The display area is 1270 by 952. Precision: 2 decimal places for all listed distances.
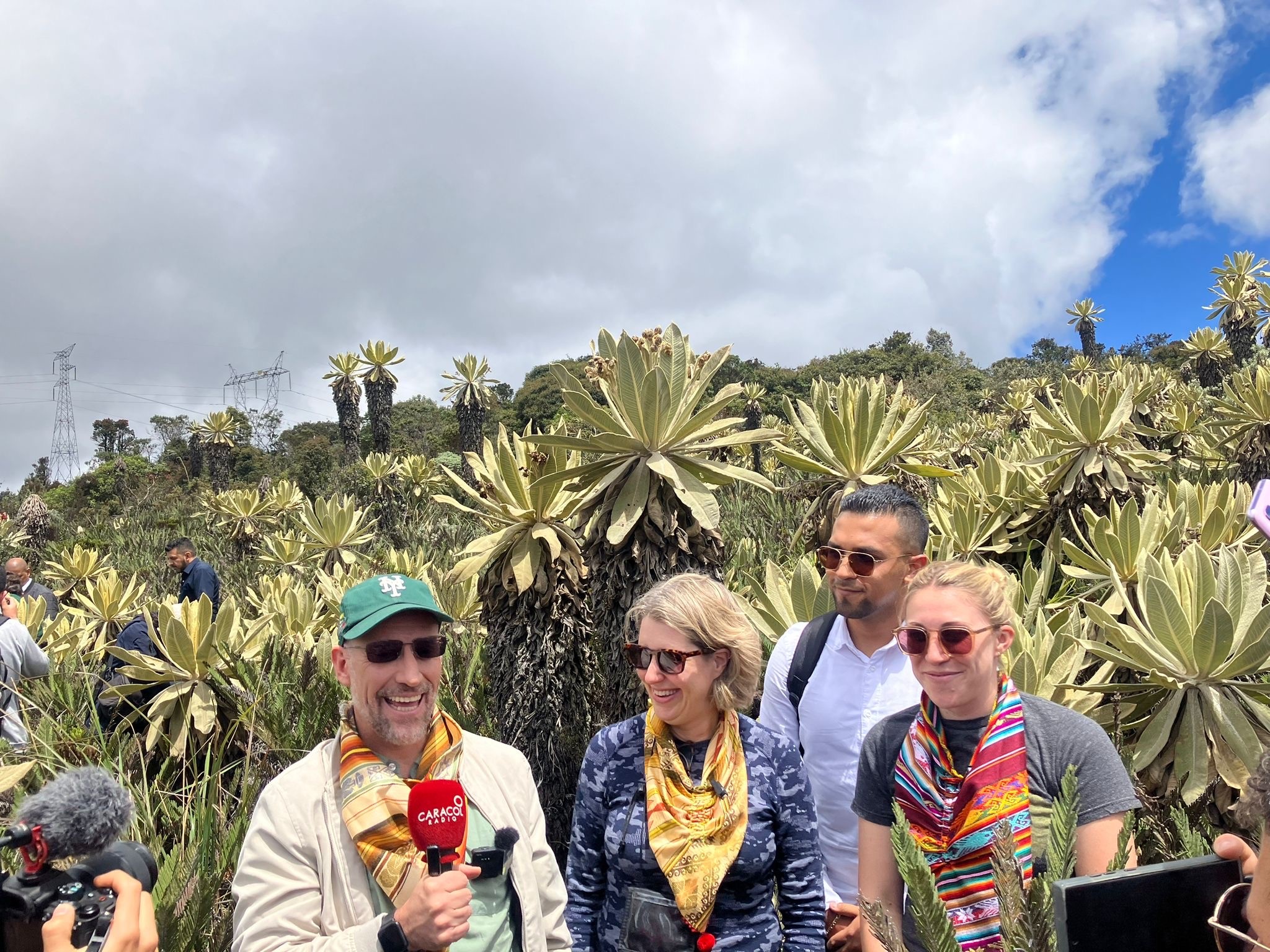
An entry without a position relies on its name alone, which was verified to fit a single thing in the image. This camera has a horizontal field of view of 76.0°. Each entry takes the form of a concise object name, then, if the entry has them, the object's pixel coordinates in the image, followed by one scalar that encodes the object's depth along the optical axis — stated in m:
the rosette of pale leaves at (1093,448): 5.47
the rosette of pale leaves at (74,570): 11.03
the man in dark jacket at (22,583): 7.01
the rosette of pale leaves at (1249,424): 7.38
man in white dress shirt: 2.39
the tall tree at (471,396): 18.69
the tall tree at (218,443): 23.34
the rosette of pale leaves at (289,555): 9.75
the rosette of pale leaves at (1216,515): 4.58
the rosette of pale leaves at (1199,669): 2.76
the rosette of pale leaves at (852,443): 4.62
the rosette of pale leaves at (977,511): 5.55
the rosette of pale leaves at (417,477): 16.58
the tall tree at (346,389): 20.56
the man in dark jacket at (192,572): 7.30
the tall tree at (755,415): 15.05
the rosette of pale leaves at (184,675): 4.07
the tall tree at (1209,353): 17.52
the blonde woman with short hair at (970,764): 1.76
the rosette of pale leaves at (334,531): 9.32
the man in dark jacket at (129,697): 4.32
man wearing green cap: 1.59
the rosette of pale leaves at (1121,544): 4.00
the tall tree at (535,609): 4.19
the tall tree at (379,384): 19.97
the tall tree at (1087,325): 32.72
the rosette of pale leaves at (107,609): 7.13
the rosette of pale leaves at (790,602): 4.07
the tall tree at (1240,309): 16.19
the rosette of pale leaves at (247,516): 13.87
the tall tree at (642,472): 3.70
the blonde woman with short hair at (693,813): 1.94
